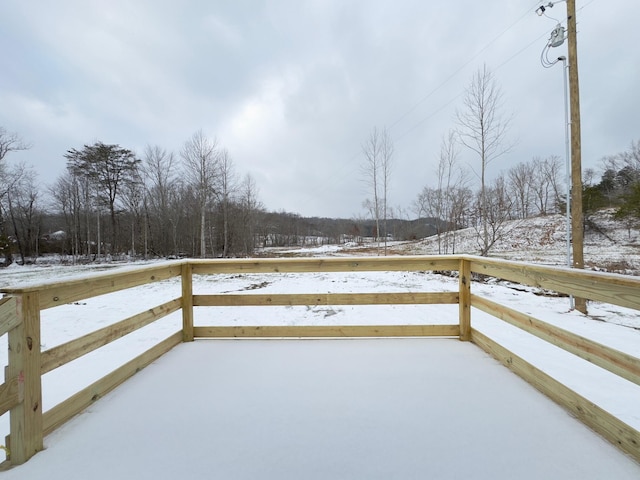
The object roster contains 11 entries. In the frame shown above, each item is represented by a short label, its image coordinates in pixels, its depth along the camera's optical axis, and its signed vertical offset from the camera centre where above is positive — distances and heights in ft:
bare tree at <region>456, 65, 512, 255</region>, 29.30 +13.21
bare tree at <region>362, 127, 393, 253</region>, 48.55 +13.52
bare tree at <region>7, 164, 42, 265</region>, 78.64 +9.59
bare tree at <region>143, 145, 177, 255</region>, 82.23 +12.60
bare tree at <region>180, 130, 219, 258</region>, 61.21 +17.55
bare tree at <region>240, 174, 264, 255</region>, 78.95 +8.33
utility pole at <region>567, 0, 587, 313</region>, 18.19 +6.06
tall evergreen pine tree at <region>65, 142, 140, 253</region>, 81.61 +21.87
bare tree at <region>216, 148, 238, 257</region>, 66.45 +13.40
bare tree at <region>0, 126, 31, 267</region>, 66.80 +18.25
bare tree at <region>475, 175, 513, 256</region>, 35.80 +3.72
